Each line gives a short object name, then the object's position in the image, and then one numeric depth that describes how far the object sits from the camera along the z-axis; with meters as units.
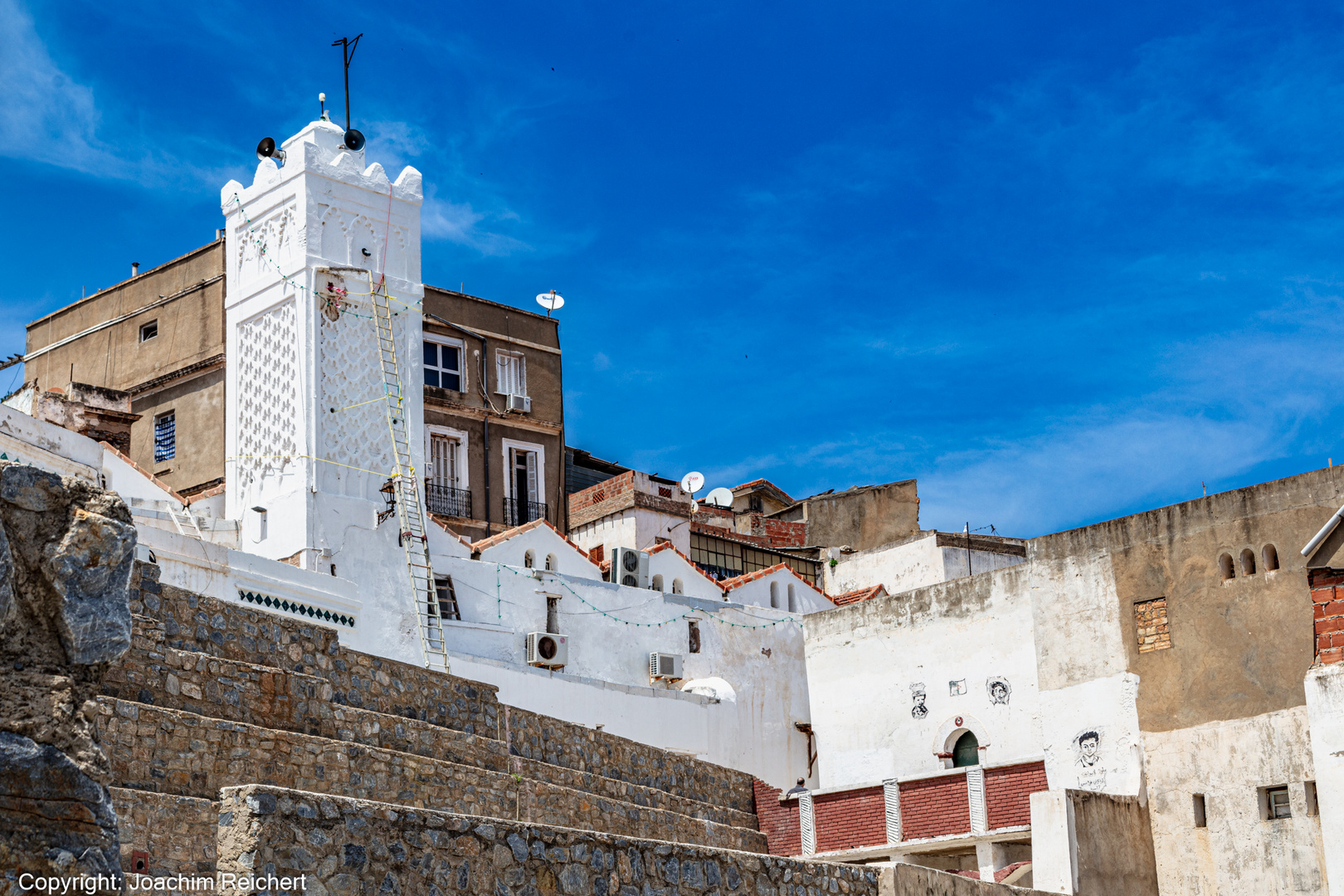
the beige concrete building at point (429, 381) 29.28
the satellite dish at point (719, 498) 40.66
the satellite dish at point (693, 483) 36.84
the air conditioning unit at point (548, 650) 25.02
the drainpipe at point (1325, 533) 19.34
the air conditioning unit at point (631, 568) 28.47
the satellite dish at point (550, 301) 34.88
